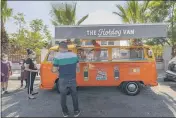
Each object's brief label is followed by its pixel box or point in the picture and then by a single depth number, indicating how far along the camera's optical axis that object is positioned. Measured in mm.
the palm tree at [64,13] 15648
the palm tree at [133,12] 15328
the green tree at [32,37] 19547
